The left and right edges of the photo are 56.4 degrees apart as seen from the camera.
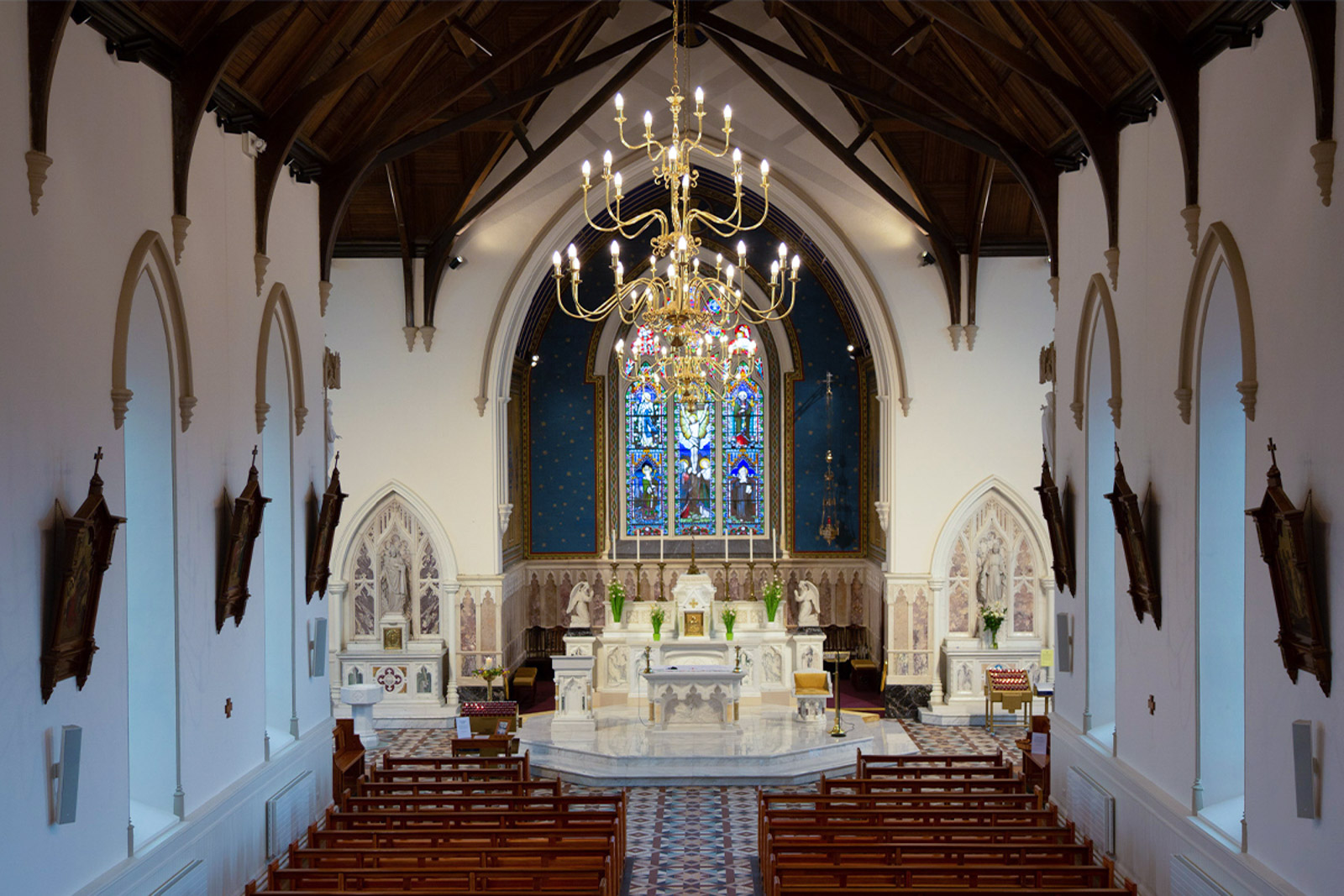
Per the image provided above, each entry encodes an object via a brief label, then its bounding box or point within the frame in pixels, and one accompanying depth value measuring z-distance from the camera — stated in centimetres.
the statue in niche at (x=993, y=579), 1709
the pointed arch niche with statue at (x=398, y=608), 1692
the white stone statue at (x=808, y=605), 1830
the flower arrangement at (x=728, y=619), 1742
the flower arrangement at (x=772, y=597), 1809
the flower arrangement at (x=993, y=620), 1664
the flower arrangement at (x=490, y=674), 1666
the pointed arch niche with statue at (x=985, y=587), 1683
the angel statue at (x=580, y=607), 1869
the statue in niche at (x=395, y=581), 1720
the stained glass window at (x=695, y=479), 2050
